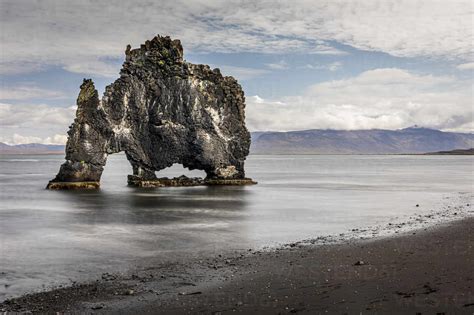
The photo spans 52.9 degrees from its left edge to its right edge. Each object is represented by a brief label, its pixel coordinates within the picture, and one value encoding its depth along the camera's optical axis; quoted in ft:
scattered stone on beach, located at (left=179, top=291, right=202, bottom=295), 37.01
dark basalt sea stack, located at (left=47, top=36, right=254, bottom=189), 152.97
